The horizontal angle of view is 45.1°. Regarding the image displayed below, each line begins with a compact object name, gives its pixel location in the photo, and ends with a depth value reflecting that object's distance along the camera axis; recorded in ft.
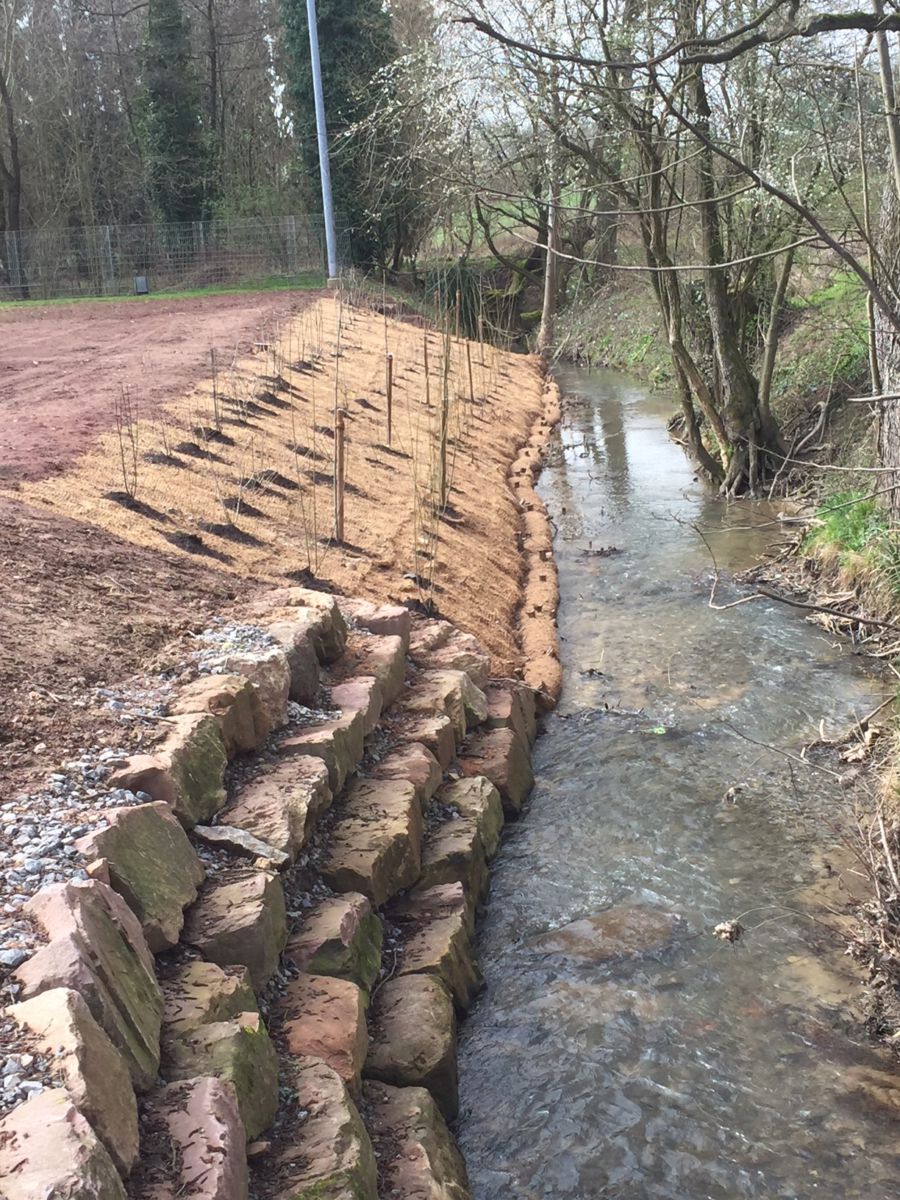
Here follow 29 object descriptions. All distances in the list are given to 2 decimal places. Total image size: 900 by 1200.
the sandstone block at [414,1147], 10.39
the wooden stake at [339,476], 25.31
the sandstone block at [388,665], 19.04
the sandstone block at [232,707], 14.58
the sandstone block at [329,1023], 11.16
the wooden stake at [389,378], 36.44
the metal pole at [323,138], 76.64
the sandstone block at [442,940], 13.75
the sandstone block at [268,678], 15.79
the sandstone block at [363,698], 17.43
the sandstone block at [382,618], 20.89
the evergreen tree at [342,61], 85.87
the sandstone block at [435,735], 18.29
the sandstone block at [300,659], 17.17
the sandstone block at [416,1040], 12.07
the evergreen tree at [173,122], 91.97
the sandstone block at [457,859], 15.78
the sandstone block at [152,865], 10.78
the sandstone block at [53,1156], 6.95
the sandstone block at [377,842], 14.17
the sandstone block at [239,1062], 9.60
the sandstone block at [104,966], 8.88
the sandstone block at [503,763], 18.92
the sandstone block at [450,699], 19.30
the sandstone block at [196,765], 12.93
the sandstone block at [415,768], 16.85
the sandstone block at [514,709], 20.56
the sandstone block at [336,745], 15.48
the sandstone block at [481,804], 17.44
